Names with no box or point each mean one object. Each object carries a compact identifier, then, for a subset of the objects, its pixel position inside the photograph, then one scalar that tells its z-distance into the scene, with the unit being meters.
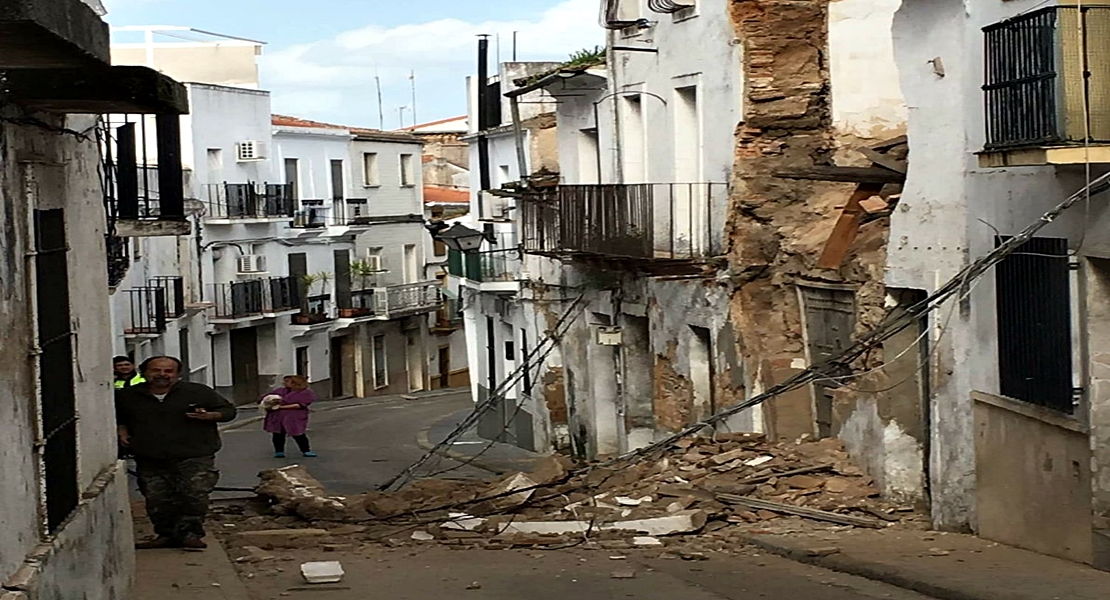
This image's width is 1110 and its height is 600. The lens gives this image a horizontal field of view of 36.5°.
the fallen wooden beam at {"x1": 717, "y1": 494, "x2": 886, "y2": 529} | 14.27
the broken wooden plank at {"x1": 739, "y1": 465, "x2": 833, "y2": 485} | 15.97
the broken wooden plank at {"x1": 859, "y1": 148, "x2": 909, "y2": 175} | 15.69
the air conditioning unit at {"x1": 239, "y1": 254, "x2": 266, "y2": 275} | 49.75
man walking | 11.83
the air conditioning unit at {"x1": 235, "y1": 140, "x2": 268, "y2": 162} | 50.34
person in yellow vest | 16.92
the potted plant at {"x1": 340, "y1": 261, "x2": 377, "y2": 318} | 55.22
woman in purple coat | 27.78
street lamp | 32.28
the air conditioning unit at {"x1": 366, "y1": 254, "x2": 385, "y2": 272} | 58.03
